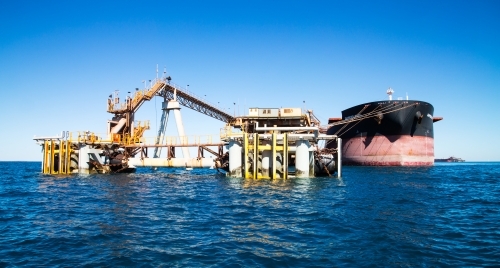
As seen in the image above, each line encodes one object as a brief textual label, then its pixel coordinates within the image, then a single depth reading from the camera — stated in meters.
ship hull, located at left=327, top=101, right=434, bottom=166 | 57.75
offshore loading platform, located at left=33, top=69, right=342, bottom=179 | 31.38
